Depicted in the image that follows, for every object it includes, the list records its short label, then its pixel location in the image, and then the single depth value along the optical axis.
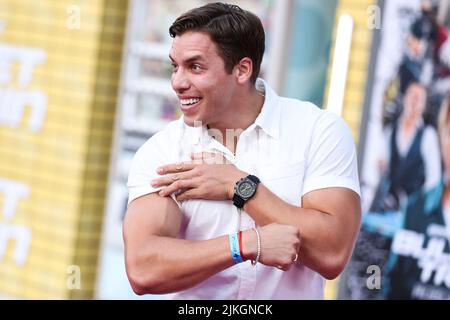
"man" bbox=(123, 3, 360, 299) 3.89
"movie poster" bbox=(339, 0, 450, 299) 7.43
